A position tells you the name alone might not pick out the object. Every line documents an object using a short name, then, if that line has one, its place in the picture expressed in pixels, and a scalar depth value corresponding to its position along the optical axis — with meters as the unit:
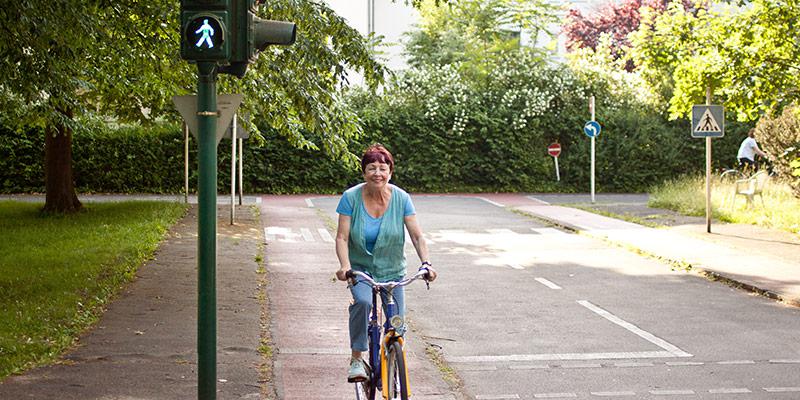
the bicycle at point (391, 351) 5.77
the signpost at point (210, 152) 5.91
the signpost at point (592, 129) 27.70
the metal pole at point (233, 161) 19.33
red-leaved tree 51.25
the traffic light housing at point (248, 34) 5.93
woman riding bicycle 6.25
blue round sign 27.70
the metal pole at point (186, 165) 25.56
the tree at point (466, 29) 40.03
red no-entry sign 32.31
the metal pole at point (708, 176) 18.72
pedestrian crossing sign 18.92
